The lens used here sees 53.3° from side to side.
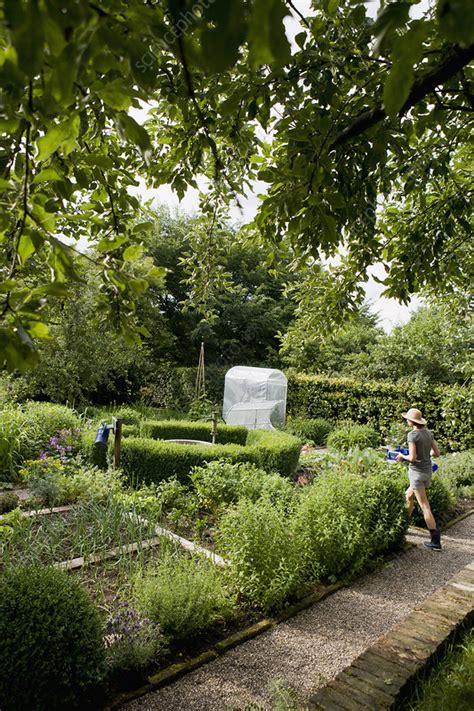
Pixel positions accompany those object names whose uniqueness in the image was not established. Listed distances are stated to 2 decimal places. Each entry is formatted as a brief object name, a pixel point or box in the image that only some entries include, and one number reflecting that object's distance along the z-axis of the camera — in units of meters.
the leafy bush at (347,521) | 4.14
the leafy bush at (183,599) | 3.05
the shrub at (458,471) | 7.50
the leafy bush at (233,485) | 5.00
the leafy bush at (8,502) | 5.44
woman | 5.29
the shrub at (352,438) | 10.38
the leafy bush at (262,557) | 3.56
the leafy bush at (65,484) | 5.29
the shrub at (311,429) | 12.16
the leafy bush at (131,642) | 2.71
